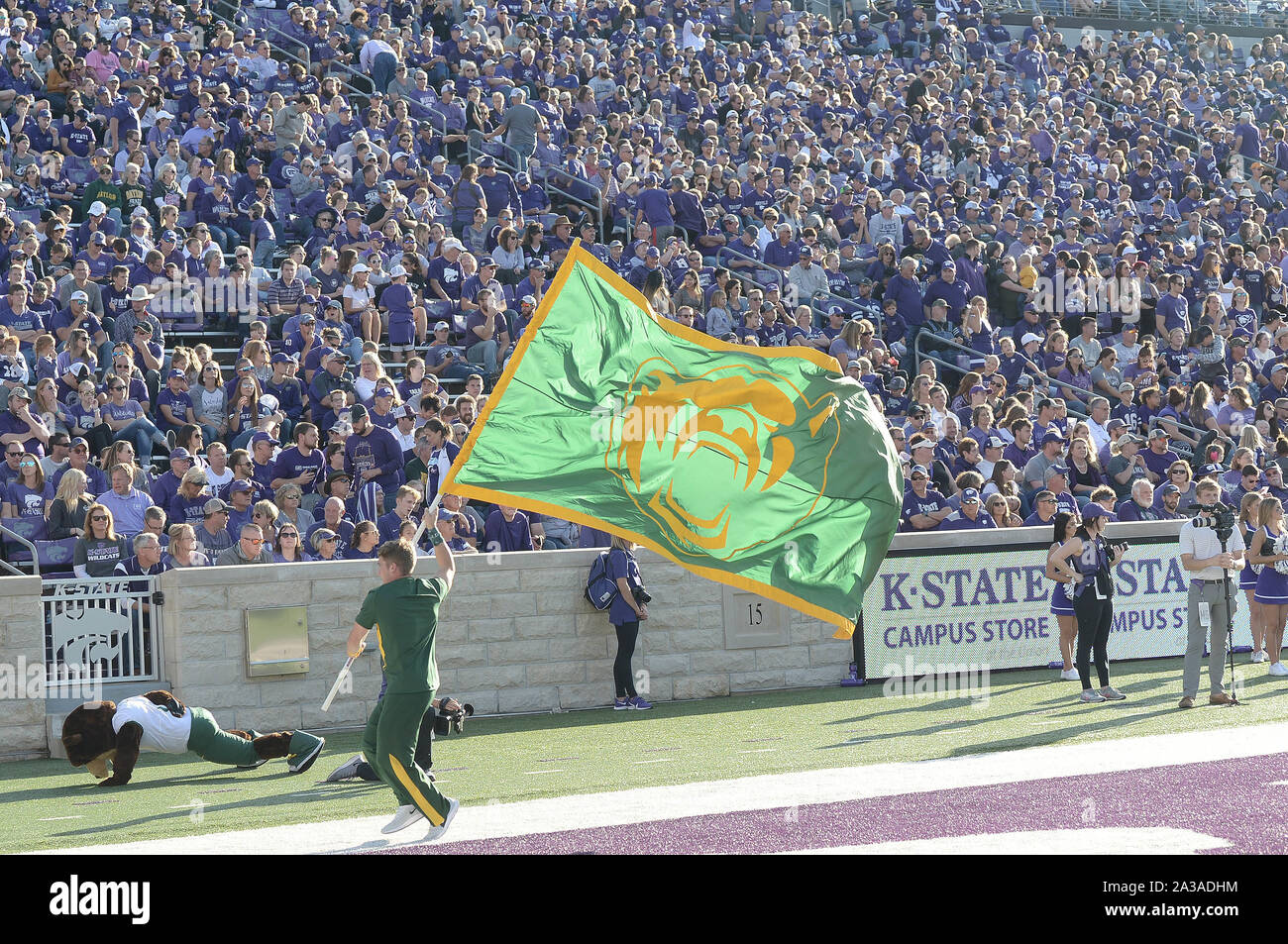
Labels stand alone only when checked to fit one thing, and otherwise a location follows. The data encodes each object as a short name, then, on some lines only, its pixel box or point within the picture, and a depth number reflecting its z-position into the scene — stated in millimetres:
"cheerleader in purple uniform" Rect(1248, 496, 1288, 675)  16125
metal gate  13094
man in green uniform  9062
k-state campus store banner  16203
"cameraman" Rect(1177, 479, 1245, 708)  14031
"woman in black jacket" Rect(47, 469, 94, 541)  13922
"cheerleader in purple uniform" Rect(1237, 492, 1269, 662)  16469
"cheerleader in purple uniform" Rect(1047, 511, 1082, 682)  15180
